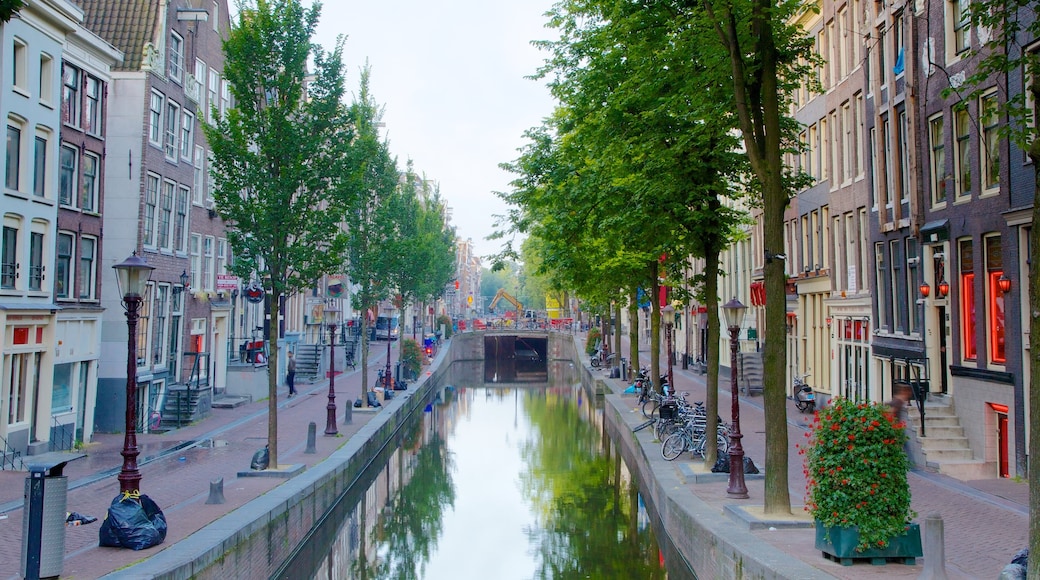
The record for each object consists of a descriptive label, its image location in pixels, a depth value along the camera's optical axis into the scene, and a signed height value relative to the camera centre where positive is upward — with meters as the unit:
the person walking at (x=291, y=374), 39.31 -1.34
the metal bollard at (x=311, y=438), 22.75 -2.36
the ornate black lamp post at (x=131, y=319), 12.71 +0.32
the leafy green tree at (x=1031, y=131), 8.73 +2.33
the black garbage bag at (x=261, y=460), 19.05 -2.45
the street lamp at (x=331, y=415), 26.17 -2.05
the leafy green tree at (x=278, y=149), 19.97 +4.28
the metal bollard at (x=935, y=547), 9.86 -2.15
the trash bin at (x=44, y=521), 10.44 -2.08
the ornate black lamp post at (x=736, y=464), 16.23 -2.08
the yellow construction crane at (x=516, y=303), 114.56 +5.22
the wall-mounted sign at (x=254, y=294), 37.38 +1.97
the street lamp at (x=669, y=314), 62.79 +2.23
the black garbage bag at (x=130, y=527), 12.16 -2.48
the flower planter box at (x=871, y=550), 10.92 -2.42
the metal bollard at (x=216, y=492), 15.70 -2.56
